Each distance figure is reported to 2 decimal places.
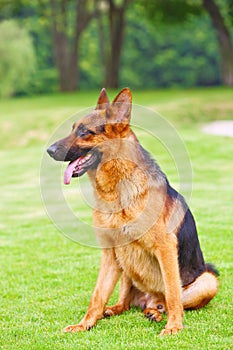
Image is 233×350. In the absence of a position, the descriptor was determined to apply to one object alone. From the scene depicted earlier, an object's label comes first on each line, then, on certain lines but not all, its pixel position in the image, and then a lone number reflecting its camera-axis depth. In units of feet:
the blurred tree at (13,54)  117.50
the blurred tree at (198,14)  100.01
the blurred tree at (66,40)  117.60
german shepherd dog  14.60
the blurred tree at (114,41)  110.73
